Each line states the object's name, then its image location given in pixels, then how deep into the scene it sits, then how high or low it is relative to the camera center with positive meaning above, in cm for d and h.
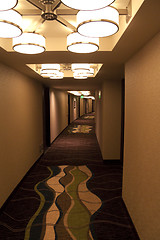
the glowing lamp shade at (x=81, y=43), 167 +57
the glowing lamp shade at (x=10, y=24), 128 +58
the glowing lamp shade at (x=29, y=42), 166 +57
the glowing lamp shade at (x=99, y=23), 119 +56
